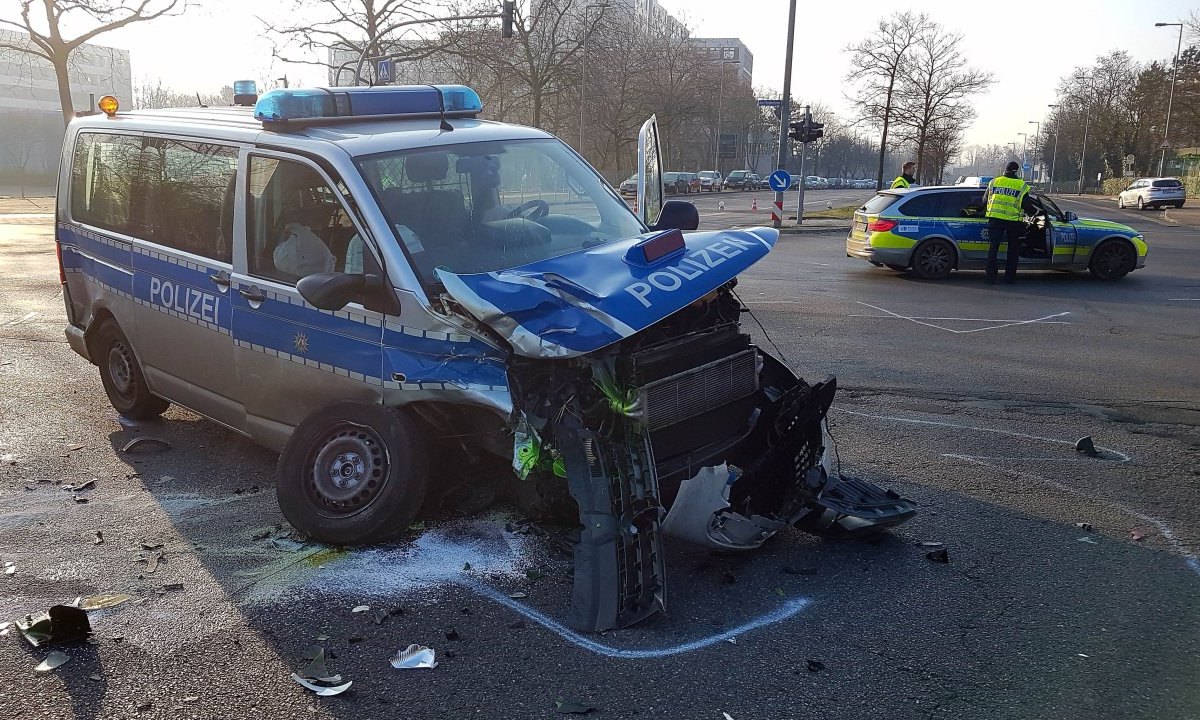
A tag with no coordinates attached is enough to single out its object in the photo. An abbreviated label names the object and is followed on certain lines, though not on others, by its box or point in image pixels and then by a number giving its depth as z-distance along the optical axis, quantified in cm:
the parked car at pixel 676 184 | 5994
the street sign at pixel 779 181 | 2369
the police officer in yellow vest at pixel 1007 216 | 1488
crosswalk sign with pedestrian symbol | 2619
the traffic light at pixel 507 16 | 2659
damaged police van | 389
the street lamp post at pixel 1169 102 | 5767
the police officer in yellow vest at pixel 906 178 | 1936
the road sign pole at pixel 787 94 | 2628
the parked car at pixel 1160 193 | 4497
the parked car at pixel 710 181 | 6681
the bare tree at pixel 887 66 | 4741
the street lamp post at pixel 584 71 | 4959
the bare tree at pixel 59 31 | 3331
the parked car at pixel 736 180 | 7344
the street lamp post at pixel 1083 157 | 8294
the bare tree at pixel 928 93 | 4806
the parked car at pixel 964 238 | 1557
